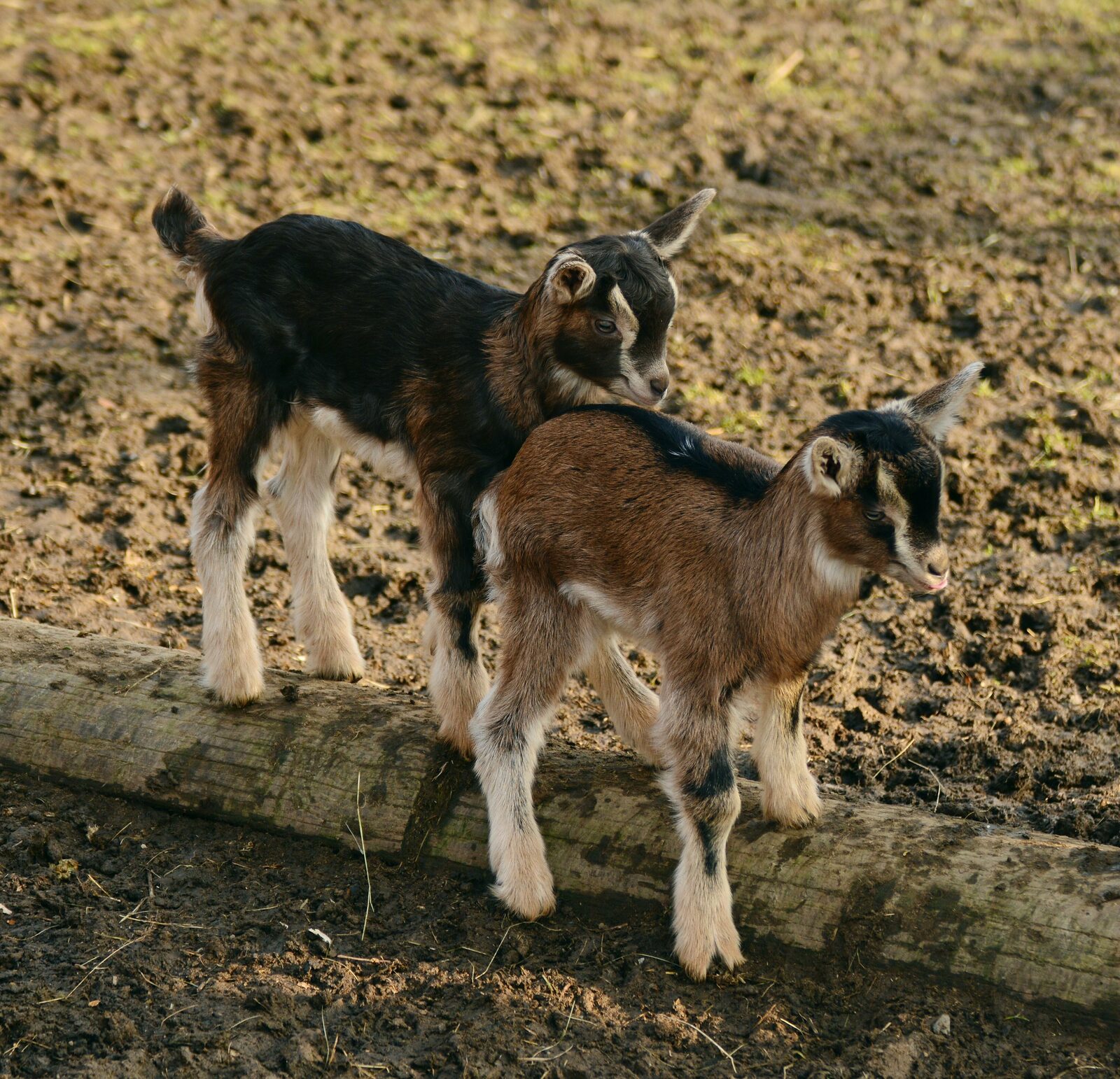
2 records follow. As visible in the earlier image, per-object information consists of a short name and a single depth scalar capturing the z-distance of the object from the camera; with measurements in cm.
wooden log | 899
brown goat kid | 899
